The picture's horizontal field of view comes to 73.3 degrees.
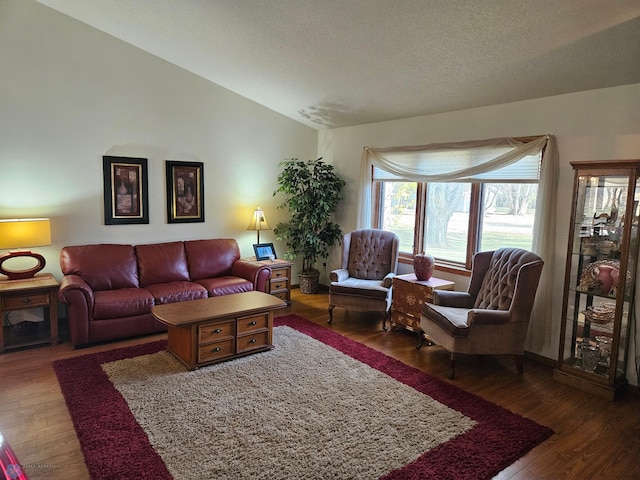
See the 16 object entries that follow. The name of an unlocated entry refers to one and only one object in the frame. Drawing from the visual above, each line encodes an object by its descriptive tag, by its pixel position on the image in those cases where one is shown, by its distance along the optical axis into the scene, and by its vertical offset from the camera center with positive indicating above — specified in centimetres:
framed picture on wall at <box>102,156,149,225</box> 471 +7
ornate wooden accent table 430 -95
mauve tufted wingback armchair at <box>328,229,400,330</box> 462 -83
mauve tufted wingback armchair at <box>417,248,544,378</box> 347 -93
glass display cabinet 318 -53
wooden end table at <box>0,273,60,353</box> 374 -96
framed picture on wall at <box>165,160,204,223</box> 514 +8
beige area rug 236 -141
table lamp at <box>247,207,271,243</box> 560 -29
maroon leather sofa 392 -89
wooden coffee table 345 -108
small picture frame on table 559 -67
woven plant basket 607 -114
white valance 377 +39
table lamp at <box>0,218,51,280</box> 384 -40
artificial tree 566 -13
